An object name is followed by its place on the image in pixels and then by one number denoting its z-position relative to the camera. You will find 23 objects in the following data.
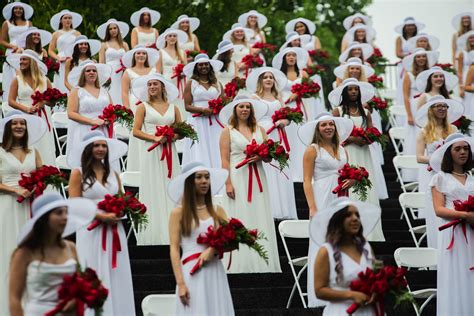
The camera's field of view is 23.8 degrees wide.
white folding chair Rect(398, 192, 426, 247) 15.40
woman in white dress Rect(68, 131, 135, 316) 11.88
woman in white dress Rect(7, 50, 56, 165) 17.38
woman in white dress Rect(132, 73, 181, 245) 15.02
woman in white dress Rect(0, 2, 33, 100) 21.52
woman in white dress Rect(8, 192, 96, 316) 9.31
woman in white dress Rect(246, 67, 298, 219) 16.20
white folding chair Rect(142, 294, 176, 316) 10.77
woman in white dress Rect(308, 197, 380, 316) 9.86
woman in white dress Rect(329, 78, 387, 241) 15.85
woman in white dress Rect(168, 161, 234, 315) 10.68
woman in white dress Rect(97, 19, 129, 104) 20.78
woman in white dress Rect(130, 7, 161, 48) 21.91
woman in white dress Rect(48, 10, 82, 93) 21.05
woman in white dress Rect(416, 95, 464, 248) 15.75
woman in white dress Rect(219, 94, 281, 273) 14.22
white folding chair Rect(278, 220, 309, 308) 13.48
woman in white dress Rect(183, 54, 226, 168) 17.36
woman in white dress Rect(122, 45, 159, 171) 18.38
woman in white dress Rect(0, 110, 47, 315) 12.96
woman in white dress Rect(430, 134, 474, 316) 12.67
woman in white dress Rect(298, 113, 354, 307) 13.75
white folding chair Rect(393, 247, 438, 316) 12.94
